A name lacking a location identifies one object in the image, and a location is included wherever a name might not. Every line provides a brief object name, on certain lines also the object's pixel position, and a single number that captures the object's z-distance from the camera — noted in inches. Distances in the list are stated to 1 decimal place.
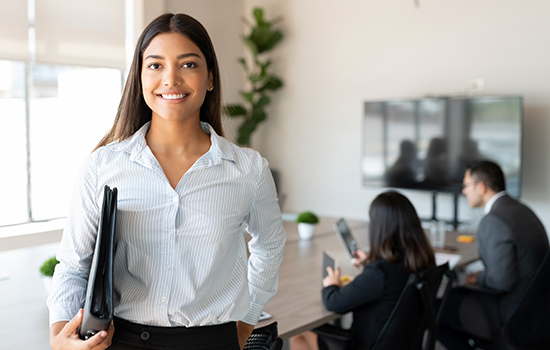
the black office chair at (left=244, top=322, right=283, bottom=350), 57.0
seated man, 106.4
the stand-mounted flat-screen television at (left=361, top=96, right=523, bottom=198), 177.0
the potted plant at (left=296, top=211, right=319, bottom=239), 141.1
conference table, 81.0
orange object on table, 141.8
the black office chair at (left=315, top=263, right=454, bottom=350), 77.7
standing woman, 43.8
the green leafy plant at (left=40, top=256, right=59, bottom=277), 90.7
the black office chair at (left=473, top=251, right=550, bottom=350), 94.1
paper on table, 115.4
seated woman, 84.0
